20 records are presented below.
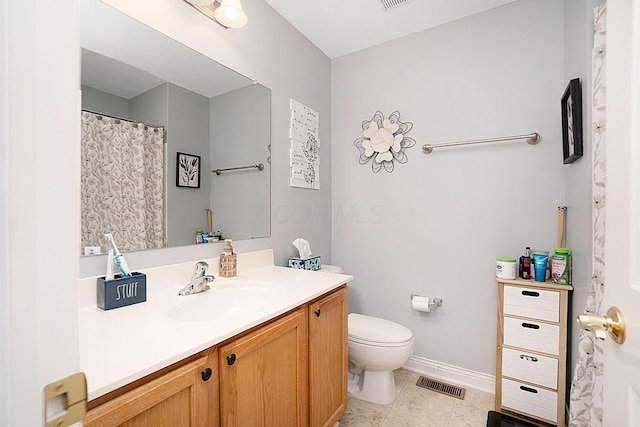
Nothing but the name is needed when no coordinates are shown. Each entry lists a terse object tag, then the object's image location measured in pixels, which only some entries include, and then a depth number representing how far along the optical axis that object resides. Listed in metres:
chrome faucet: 1.25
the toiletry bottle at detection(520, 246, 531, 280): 1.73
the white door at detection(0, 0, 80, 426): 0.32
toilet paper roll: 2.06
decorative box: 1.03
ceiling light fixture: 1.46
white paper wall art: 2.07
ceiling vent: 1.85
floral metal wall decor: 2.25
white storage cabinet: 1.57
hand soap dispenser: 1.51
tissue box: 1.93
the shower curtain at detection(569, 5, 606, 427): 1.11
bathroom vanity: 0.67
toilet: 1.74
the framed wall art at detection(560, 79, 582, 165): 1.41
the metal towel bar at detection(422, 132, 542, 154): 1.78
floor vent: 1.93
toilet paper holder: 2.10
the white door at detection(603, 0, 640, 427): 0.51
